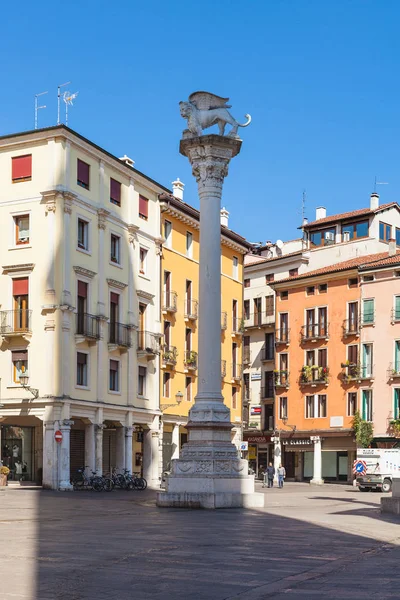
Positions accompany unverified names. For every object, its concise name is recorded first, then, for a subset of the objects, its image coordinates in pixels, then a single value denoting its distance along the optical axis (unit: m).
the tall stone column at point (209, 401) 31.44
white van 61.19
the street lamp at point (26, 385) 51.44
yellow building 64.38
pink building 74.75
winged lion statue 33.69
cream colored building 52.03
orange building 77.62
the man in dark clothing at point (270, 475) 63.06
